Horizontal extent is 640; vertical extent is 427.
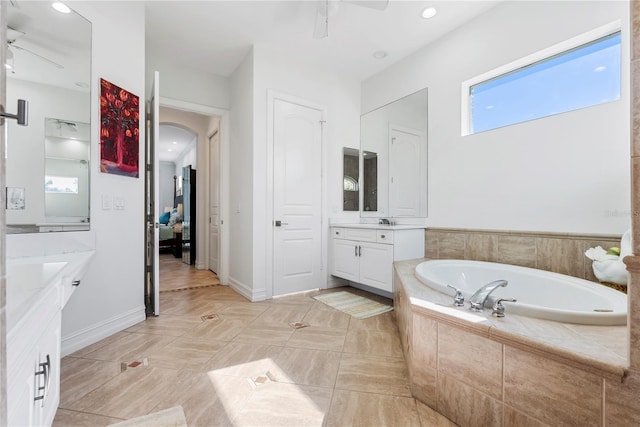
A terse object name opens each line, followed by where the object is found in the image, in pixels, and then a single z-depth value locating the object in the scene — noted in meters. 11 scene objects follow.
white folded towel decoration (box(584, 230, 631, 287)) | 1.63
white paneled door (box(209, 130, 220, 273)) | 4.41
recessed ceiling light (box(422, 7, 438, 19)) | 2.60
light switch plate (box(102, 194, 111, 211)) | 2.16
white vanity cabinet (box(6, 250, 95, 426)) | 0.54
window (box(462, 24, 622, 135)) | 2.02
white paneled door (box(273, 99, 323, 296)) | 3.29
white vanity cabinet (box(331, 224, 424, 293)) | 2.88
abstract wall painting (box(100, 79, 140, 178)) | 2.16
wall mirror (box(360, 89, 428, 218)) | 3.22
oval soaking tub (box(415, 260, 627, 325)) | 1.23
